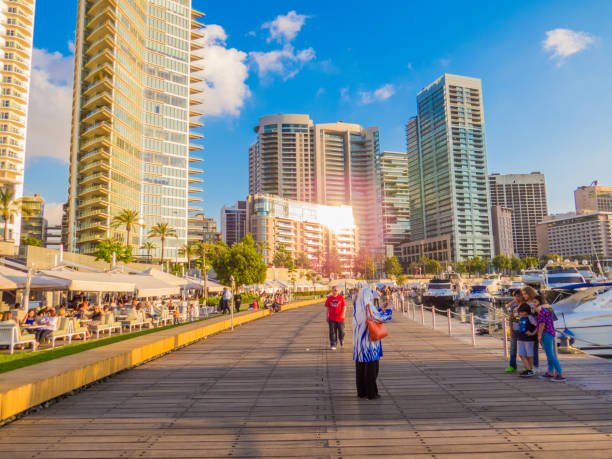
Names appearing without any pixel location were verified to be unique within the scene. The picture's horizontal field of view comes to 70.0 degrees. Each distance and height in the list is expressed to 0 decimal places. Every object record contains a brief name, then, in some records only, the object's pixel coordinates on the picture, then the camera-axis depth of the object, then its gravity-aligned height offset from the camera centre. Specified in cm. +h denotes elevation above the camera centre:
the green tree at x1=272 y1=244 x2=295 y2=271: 12255 +441
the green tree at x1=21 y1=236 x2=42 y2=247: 8181 +712
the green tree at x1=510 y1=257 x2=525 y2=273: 15790 +201
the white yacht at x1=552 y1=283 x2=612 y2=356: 1588 -206
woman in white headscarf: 636 -111
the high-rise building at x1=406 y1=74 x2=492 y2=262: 17212 +4225
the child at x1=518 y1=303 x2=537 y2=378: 802 -126
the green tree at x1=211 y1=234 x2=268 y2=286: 4644 +100
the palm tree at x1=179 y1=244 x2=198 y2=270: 8432 +495
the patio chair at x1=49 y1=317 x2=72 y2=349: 1259 -155
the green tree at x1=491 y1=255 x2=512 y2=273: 15012 +271
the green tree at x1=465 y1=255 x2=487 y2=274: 14538 +177
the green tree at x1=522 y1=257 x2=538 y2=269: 15995 +271
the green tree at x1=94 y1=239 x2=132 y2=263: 4859 +279
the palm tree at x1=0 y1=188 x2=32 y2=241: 5197 +872
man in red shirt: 1227 -115
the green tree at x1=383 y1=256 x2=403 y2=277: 14845 +164
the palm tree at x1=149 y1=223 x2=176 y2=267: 7661 +847
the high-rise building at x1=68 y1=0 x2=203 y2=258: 7994 +3180
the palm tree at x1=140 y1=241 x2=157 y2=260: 8538 +576
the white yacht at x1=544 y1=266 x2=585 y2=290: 3881 -84
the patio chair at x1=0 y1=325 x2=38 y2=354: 1103 -147
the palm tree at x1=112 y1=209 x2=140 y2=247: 7150 +983
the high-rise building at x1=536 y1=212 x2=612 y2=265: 19050 +1483
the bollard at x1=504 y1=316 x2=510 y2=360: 1005 -181
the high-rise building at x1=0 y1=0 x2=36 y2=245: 7969 +3494
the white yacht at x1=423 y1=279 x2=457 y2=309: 5144 -297
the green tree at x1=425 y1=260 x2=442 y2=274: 14985 +144
